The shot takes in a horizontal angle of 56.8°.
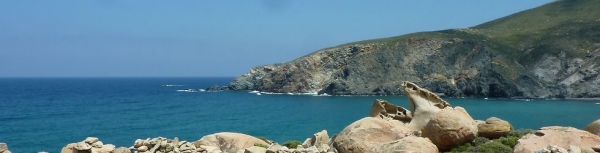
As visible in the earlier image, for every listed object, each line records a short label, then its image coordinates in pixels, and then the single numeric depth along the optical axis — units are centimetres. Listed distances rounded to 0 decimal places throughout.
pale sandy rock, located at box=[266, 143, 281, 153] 2209
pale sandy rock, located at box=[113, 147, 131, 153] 2271
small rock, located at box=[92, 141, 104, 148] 2225
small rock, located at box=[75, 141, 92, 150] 2181
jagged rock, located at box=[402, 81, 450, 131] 2806
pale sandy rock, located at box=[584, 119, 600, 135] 2599
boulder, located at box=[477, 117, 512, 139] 2661
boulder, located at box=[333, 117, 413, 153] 2316
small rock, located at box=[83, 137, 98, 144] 2216
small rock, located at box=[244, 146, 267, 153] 2167
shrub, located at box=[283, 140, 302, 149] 2958
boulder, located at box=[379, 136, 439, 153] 2048
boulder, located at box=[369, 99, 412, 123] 3091
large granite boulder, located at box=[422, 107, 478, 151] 2489
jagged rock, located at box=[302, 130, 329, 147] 2628
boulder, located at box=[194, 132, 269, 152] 2636
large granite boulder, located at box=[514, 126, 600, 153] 2153
